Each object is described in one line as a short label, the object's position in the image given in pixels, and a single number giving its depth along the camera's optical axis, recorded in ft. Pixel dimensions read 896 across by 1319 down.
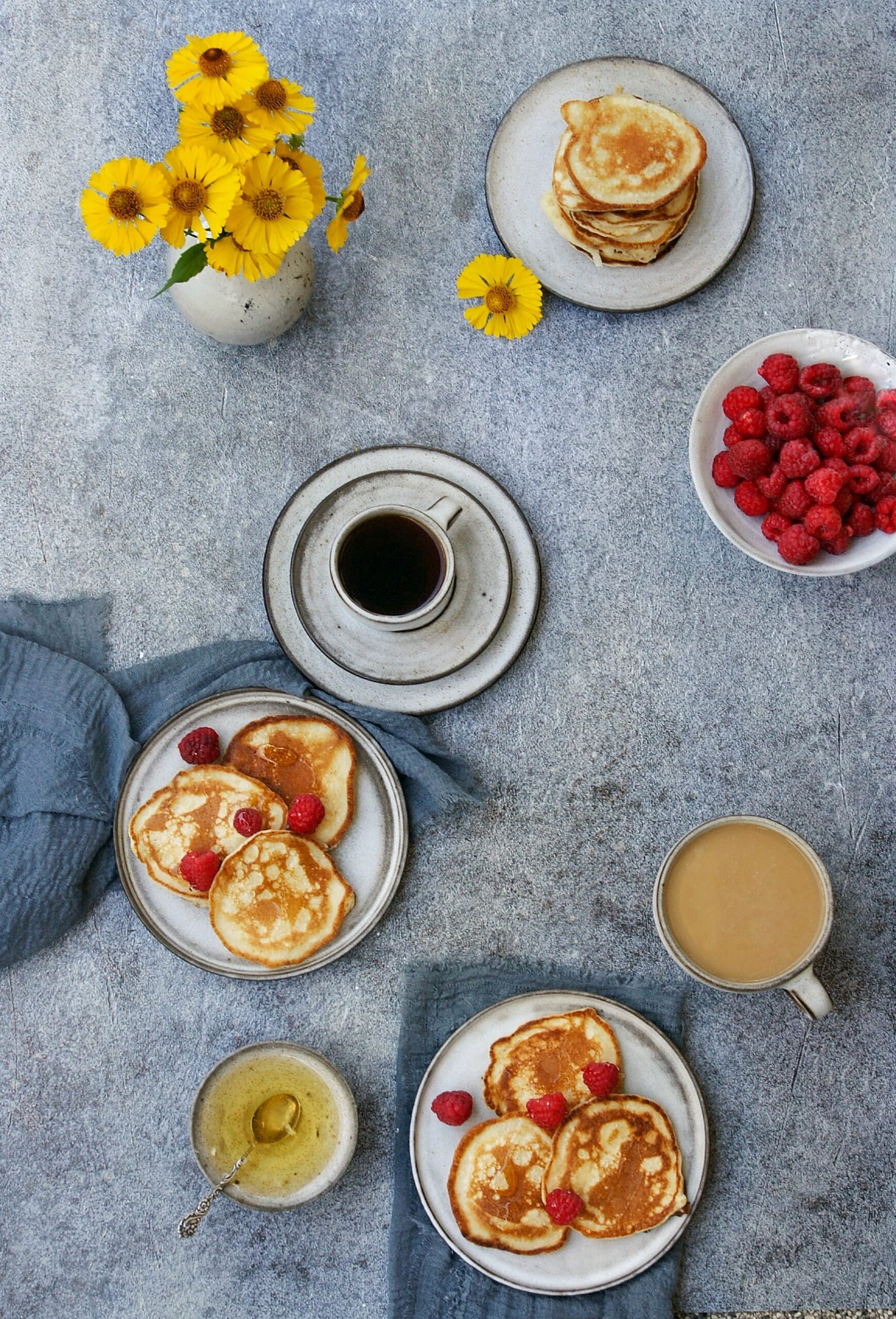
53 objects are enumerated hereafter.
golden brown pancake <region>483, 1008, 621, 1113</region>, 4.28
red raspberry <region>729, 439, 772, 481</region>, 4.27
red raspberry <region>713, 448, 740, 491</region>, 4.40
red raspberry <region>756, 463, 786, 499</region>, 4.31
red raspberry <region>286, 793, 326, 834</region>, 4.27
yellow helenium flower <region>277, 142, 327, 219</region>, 3.71
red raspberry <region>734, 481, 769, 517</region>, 4.38
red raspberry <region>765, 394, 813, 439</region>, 4.26
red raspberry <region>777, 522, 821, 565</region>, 4.26
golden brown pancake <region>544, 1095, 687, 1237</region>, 4.17
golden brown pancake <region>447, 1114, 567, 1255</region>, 4.19
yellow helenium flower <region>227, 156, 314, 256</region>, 3.64
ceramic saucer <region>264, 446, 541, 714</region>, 4.48
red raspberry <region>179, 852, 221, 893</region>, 4.24
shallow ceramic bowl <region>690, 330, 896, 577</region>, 4.35
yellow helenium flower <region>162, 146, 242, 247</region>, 3.52
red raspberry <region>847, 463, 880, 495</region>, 4.24
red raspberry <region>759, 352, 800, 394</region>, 4.34
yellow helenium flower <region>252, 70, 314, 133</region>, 3.51
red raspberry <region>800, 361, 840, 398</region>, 4.33
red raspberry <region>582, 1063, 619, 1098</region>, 4.14
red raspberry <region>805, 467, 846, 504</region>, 4.17
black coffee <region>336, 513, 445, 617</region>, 4.23
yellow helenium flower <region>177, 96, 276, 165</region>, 3.49
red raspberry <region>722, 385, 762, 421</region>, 4.36
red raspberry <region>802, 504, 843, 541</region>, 4.19
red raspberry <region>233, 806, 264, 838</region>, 4.23
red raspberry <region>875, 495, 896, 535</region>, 4.25
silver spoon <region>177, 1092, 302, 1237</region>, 4.30
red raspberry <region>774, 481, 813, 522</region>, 4.27
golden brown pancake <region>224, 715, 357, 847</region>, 4.41
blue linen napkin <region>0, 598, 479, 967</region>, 4.44
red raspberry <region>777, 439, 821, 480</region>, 4.24
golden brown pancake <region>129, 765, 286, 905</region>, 4.35
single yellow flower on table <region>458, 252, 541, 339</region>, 4.54
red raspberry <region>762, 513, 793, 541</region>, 4.34
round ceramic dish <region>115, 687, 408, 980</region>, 4.39
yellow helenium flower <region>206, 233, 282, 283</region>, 3.75
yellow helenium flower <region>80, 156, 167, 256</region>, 3.55
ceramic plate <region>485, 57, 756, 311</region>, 4.63
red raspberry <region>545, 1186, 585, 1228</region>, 4.01
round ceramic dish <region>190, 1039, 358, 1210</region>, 4.17
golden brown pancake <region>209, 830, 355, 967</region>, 4.29
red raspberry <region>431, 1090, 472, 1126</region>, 4.16
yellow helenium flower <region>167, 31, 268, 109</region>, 3.46
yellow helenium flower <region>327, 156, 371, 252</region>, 3.82
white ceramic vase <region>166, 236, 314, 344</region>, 4.28
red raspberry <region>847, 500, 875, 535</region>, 4.27
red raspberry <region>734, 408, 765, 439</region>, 4.31
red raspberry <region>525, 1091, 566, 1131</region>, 4.13
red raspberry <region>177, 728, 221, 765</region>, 4.35
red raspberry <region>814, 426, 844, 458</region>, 4.27
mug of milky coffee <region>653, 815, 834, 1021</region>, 4.18
